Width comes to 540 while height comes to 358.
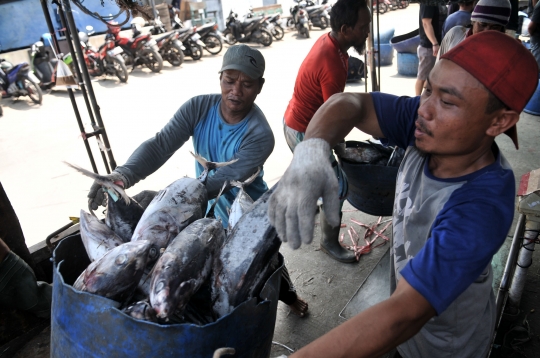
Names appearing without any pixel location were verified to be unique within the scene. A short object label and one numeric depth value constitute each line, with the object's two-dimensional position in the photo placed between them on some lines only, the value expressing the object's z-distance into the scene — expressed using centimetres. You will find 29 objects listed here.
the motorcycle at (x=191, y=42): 1199
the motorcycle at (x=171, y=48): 1130
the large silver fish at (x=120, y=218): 164
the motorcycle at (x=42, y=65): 971
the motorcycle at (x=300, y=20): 1498
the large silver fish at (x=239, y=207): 164
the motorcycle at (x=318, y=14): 1598
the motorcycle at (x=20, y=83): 846
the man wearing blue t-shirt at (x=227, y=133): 223
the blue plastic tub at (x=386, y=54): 1006
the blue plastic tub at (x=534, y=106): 593
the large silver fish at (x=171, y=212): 146
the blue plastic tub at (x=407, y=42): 818
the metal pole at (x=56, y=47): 252
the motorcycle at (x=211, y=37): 1265
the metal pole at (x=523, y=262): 232
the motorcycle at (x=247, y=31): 1375
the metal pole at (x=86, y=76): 241
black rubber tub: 281
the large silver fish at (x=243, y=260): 129
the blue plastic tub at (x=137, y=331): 108
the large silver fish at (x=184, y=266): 115
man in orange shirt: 290
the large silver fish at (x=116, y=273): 119
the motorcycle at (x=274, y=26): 1403
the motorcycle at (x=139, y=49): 1066
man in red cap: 101
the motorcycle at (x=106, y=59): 990
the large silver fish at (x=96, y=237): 143
